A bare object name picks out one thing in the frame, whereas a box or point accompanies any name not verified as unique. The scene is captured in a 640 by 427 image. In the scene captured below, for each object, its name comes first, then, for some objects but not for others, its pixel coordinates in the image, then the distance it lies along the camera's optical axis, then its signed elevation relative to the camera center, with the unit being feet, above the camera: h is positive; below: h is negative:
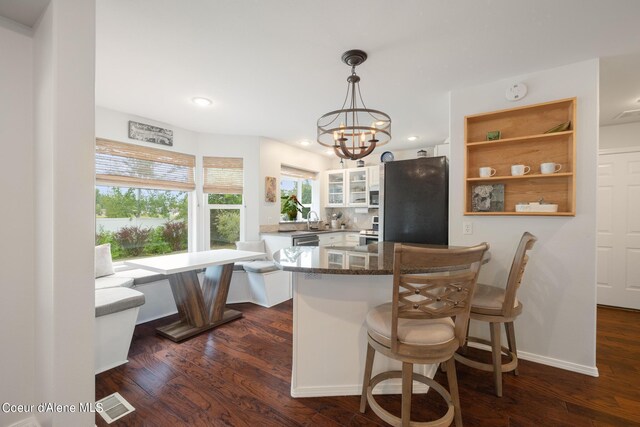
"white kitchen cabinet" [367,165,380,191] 16.37 +2.06
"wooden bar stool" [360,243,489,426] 3.91 -1.93
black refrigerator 9.00 +0.37
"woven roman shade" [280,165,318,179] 16.03 +2.42
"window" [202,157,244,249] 13.53 +0.57
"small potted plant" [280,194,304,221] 16.16 +0.19
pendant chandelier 6.36 +1.90
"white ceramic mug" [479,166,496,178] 8.05 +1.19
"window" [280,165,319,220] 16.40 +1.60
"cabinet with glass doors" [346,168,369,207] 16.96 +1.51
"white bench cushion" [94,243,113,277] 9.53 -1.80
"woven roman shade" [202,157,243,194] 13.48 +1.82
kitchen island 5.93 -2.63
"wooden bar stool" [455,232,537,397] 5.99 -2.24
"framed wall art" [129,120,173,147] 10.99 +3.30
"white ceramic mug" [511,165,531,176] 7.59 +1.18
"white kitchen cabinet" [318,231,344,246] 15.25 -1.60
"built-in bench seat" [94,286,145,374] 6.88 -2.98
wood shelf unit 7.27 +1.73
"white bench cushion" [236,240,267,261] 12.98 -1.69
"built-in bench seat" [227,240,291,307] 11.68 -3.27
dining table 8.74 -2.76
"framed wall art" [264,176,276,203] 14.29 +1.19
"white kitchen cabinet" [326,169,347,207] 17.97 +1.55
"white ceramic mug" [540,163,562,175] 7.20 +1.18
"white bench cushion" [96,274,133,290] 8.61 -2.35
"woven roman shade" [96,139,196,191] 10.24 +1.86
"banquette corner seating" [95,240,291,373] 7.02 -2.93
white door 11.11 -0.75
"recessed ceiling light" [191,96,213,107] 9.48 +3.93
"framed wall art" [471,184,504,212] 8.21 +0.41
